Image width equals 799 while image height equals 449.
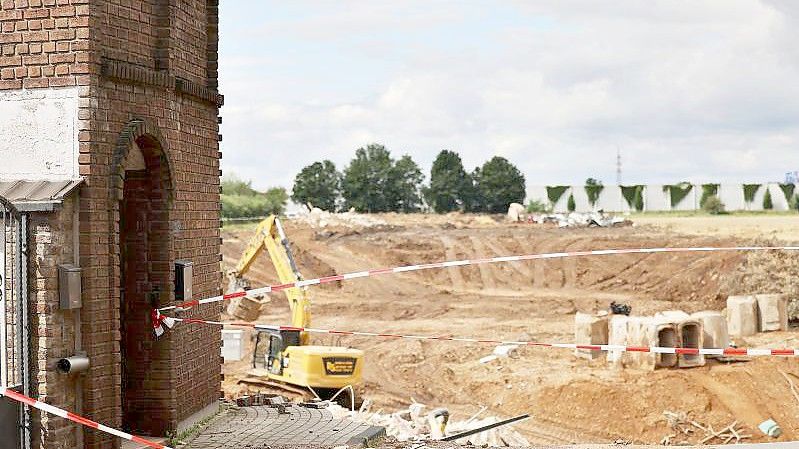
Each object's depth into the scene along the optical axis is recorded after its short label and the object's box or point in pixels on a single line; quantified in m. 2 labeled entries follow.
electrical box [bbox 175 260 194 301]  9.66
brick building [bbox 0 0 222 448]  7.84
